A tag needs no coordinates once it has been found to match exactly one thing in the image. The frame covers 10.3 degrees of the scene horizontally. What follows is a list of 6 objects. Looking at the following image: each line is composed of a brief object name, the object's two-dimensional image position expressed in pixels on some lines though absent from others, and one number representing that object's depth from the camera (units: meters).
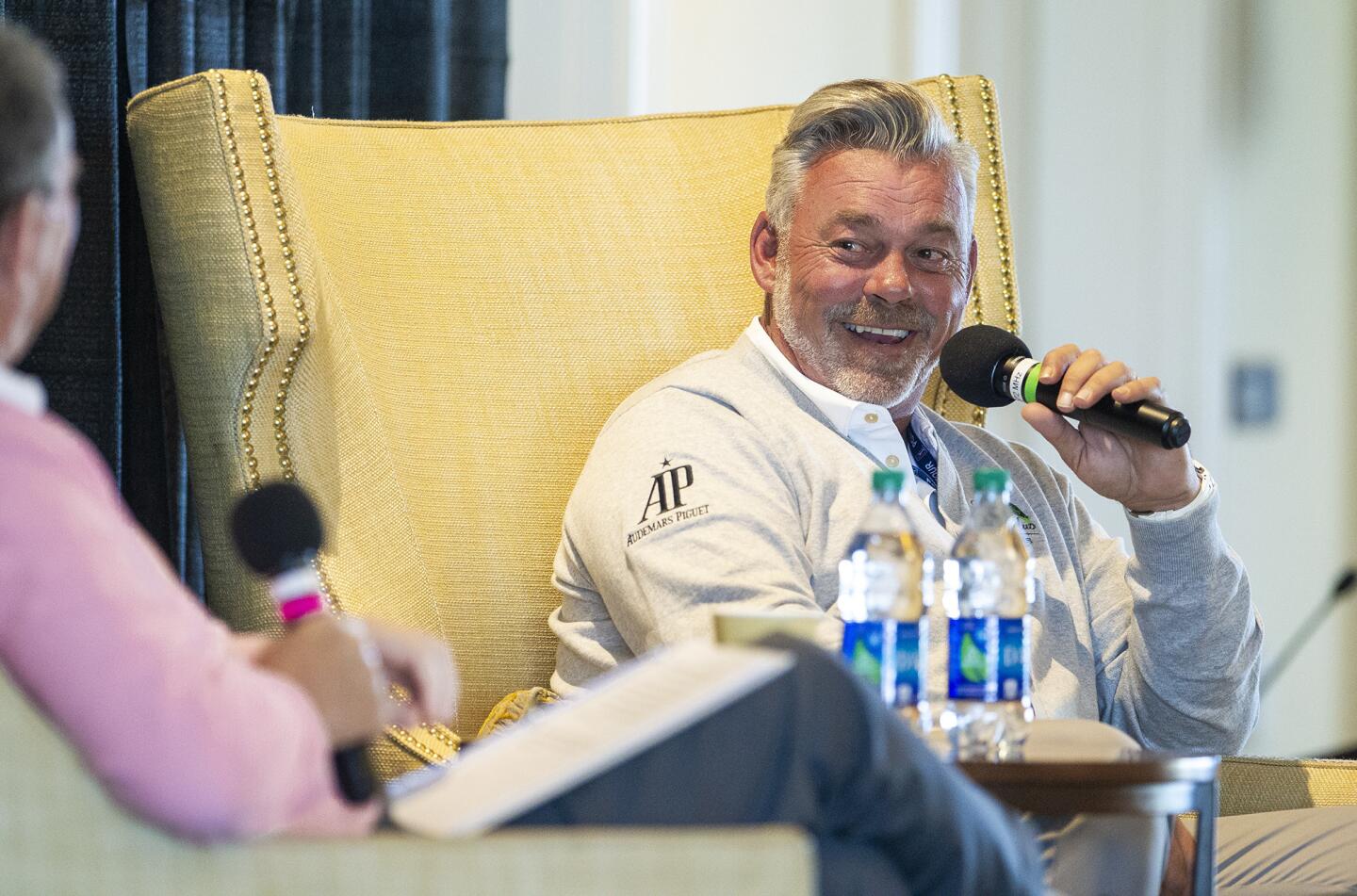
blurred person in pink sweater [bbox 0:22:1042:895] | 4.47
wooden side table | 4.73
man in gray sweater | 5.07
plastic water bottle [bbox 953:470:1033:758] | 4.89
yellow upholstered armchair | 5.14
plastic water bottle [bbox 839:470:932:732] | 4.86
